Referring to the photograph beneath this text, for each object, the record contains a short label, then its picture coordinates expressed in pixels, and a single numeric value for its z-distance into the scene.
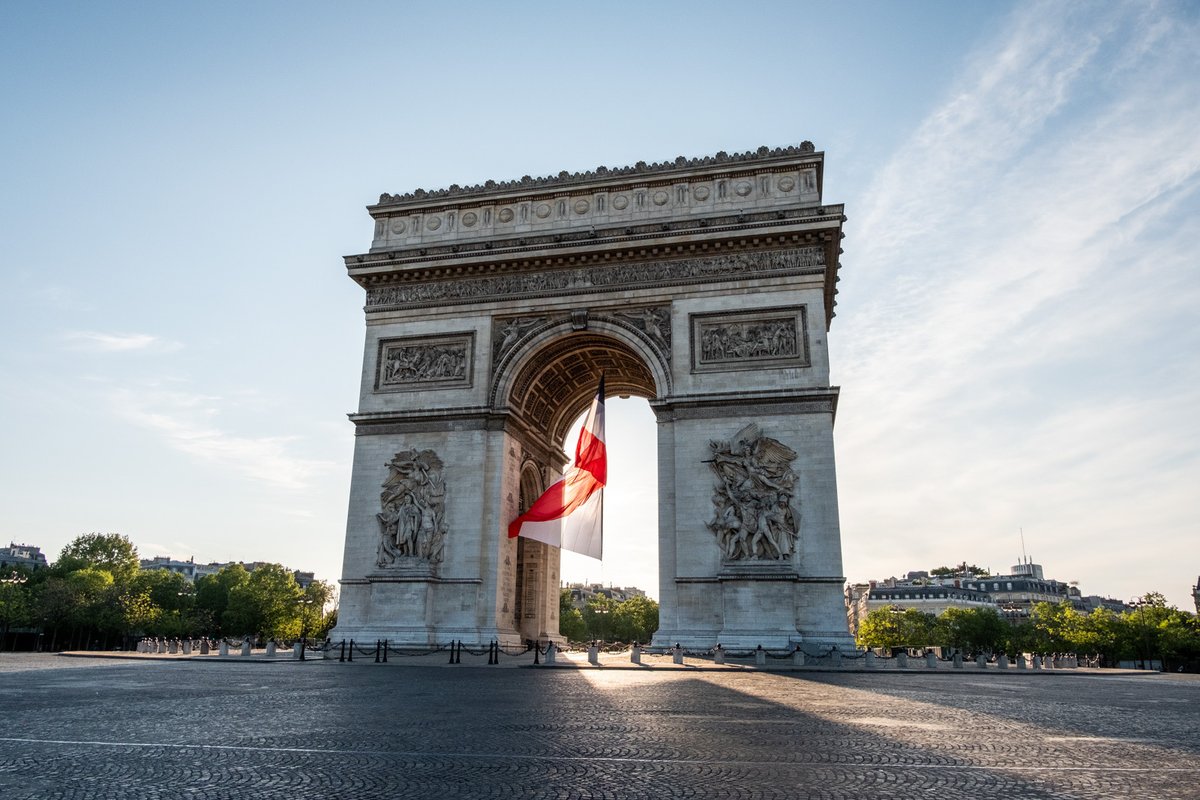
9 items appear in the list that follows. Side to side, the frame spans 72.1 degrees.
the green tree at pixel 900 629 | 81.38
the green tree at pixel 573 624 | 94.04
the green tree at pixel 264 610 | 63.72
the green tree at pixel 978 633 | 75.44
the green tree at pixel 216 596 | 67.06
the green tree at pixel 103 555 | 67.88
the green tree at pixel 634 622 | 100.06
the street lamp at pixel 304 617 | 69.19
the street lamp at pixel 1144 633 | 58.97
